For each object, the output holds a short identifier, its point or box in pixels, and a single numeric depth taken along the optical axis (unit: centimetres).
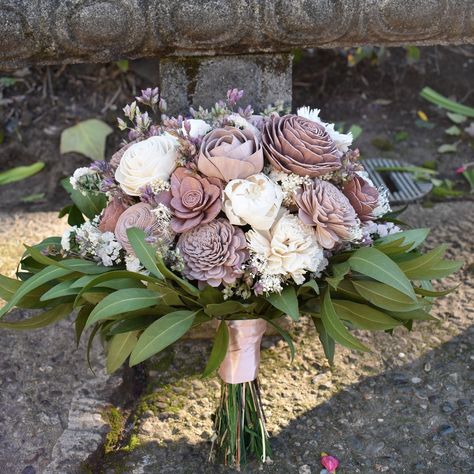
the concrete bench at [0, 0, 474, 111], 195
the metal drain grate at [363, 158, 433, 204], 317
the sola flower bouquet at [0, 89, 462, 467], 156
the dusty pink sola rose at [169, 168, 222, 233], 156
